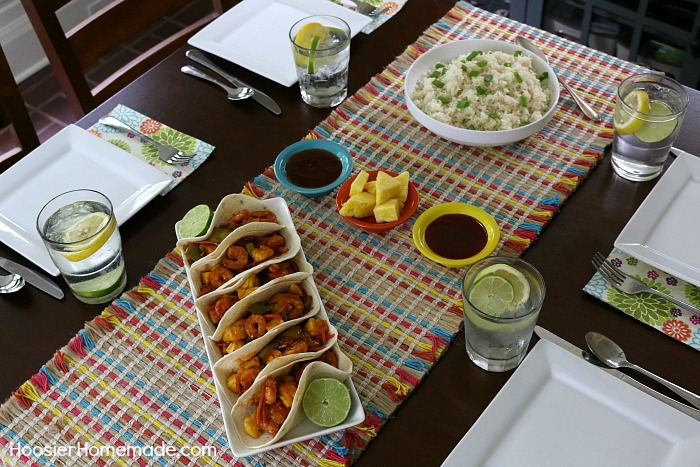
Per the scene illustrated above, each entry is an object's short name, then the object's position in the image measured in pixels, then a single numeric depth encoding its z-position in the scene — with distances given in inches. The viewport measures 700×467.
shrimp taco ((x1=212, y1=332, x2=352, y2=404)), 42.8
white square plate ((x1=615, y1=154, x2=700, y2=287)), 49.8
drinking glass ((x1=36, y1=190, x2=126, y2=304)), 49.0
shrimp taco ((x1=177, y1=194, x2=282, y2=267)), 51.5
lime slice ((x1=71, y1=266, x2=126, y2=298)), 50.8
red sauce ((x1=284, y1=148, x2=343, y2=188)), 58.6
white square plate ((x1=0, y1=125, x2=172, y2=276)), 55.9
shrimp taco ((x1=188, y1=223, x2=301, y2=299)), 49.0
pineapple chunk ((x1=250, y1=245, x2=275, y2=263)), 49.9
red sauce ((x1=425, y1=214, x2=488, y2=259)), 52.7
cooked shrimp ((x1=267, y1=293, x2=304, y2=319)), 46.9
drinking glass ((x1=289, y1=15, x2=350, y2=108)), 62.8
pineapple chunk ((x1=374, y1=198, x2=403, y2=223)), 53.5
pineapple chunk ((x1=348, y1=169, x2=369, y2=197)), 55.2
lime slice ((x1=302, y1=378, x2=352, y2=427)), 41.6
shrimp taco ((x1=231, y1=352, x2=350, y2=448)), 41.5
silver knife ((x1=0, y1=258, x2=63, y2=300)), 52.1
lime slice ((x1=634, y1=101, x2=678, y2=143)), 53.1
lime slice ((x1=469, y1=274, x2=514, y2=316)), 44.3
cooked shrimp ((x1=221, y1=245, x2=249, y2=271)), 49.6
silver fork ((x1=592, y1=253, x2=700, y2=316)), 47.9
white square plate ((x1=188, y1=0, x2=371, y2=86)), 69.1
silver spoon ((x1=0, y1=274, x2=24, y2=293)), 52.2
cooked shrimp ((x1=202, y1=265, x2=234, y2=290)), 48.9
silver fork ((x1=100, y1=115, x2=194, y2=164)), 61.2
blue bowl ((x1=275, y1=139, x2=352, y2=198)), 57.2
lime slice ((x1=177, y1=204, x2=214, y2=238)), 52.7
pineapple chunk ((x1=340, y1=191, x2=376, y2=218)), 54.1
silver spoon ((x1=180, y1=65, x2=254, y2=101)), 66.9
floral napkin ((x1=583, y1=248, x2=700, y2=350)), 47.1
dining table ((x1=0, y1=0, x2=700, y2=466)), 44.8
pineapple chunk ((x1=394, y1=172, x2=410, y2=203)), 54.7
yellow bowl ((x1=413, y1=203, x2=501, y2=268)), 51.7
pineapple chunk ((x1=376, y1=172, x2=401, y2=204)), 53.9
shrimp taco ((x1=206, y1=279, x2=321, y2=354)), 45.6
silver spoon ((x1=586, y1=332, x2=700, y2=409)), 43.4
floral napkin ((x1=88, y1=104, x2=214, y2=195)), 61.2
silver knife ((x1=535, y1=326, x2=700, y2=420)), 42.8
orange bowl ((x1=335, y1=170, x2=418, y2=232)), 54.0
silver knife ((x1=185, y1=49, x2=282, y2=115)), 65.7
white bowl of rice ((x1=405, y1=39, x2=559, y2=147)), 58.7
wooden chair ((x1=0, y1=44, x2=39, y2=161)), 70.5
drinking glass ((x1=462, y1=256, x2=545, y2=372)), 43.0
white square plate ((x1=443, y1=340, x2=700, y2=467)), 41.0
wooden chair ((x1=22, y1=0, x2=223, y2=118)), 71.5
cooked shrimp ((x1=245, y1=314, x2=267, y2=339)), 45.3
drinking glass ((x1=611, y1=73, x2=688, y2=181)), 53.3
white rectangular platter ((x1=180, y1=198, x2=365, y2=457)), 40.9
